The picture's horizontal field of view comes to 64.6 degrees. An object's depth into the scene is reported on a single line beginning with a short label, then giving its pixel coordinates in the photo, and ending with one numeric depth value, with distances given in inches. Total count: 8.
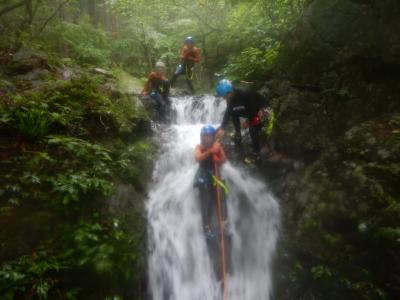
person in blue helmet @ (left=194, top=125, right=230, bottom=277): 231.5
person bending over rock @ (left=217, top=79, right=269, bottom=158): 271.6
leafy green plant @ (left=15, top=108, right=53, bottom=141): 190.4
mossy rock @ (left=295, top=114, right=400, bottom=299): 175.8
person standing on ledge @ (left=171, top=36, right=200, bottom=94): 450.5
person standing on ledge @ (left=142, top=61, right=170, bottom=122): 384.5
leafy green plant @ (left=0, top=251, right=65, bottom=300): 131.3
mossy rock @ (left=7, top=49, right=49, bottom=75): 290.7
